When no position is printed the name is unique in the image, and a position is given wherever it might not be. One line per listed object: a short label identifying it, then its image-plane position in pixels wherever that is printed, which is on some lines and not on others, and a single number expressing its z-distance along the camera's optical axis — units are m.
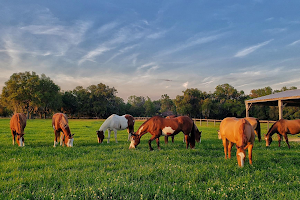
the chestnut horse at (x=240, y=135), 5.59
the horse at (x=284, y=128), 10.16
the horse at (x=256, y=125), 12.21
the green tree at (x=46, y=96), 49.81
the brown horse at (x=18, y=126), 9.40
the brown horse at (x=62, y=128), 9.35
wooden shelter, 14.98
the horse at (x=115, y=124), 11.30
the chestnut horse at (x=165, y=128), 8.86
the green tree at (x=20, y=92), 47.73
